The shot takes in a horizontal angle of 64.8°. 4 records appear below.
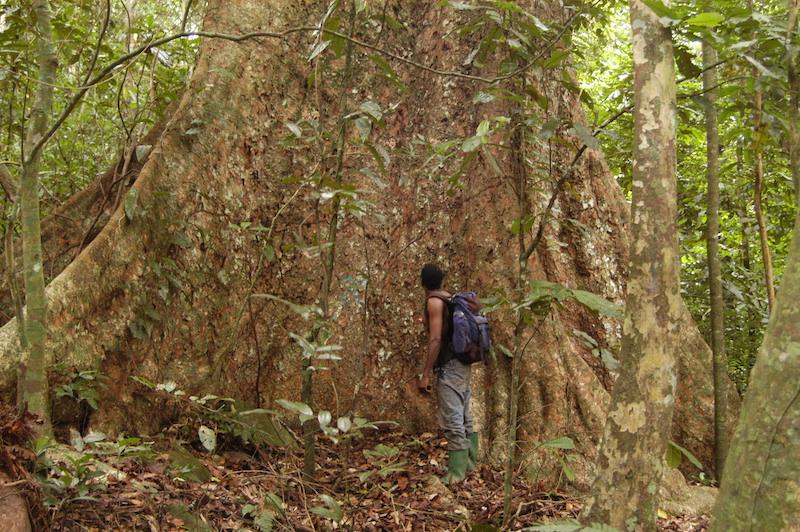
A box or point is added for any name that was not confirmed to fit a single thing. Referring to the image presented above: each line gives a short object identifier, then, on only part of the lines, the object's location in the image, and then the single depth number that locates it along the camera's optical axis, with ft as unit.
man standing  15.51
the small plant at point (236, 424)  14.42
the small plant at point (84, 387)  12.96
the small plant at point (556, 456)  15.41
